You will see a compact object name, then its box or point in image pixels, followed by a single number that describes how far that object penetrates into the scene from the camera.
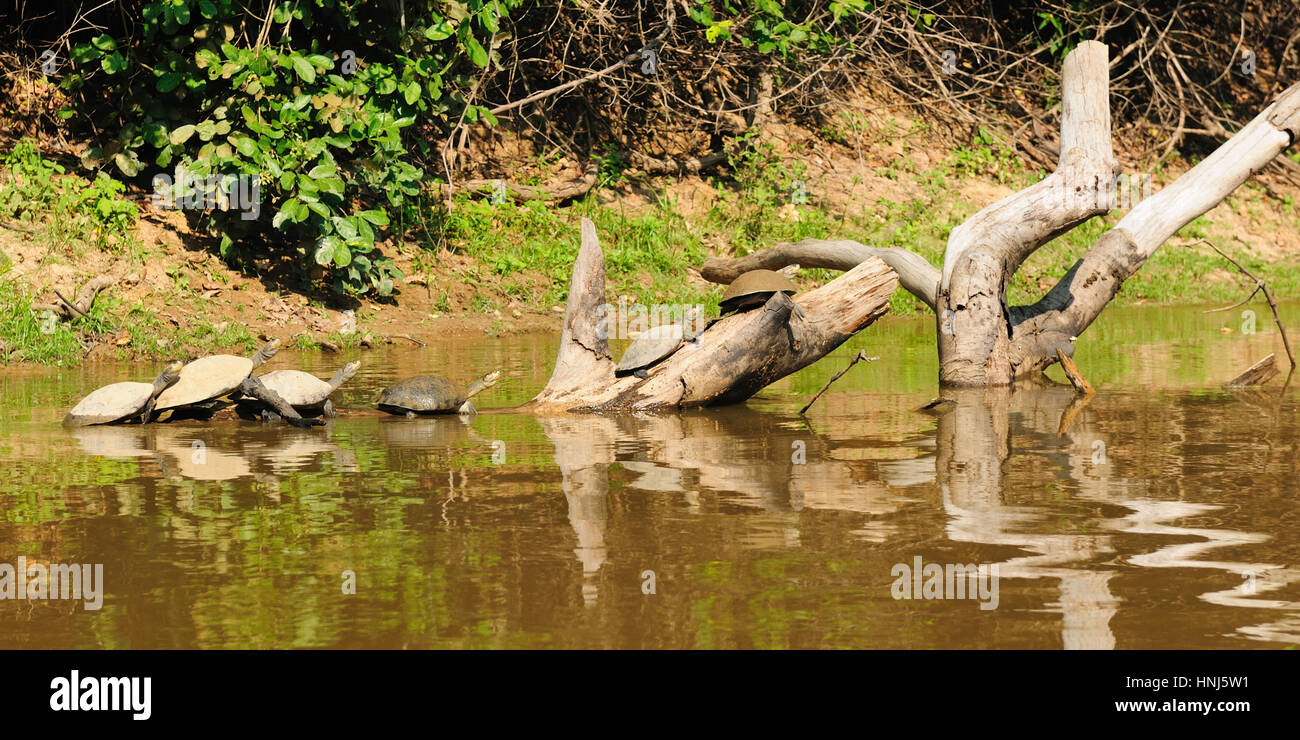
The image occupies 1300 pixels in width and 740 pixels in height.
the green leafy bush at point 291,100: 21.03
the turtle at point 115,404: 14.12
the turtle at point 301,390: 14.42
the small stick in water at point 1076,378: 16.91
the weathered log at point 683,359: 15.73
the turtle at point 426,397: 14.85
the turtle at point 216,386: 14.37
